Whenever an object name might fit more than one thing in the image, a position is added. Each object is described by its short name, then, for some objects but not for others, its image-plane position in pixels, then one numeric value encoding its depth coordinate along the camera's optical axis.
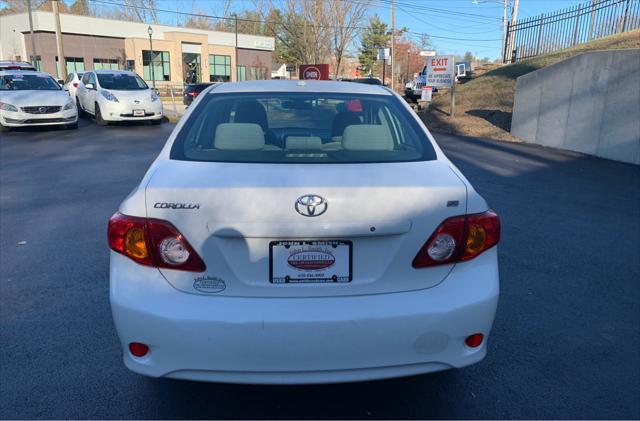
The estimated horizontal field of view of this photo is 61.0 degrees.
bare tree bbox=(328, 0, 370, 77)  43.06
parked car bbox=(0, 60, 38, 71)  19.67
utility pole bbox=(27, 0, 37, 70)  40.69
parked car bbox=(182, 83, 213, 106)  27.01
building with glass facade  45.78
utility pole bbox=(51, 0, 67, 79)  24.69
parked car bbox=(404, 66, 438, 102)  26.64
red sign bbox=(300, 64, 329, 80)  20.42
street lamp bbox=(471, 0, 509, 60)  46.59
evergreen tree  71.44
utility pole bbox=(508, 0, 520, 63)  25.49
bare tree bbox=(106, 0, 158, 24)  62.91
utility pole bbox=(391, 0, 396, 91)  45.52
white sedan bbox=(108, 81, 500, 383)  2.31
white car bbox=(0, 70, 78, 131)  14.13
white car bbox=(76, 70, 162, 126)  16.20
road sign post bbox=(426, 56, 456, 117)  18.16
